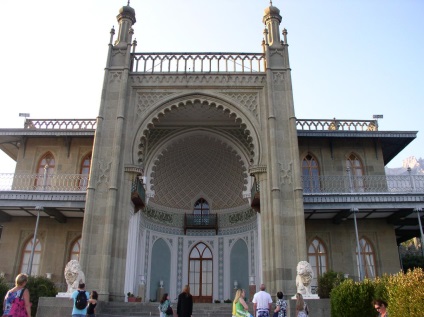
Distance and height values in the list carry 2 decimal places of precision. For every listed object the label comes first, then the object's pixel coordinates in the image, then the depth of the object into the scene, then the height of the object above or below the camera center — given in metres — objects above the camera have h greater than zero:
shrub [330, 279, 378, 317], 9.15 -0.02
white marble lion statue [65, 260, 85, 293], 11.02 +0.61
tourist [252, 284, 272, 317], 8.15 -0.11
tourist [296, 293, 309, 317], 8.10 -0.14
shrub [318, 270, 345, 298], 12.73 +0.53
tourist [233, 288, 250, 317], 7.25 -0.13
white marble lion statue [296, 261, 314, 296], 11.02 +0.53
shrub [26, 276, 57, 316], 11.61 +0.25
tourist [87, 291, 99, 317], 7.94 -0.14
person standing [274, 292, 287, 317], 8.39 -0.19
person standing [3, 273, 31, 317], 5.20 +0.03
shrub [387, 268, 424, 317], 6.11 +0.06
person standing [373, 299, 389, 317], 5.99 -0.10
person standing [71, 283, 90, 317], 7.40 -0.20
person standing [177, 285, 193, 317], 7.97 -0.11
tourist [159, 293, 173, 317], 8.58 -0.14
